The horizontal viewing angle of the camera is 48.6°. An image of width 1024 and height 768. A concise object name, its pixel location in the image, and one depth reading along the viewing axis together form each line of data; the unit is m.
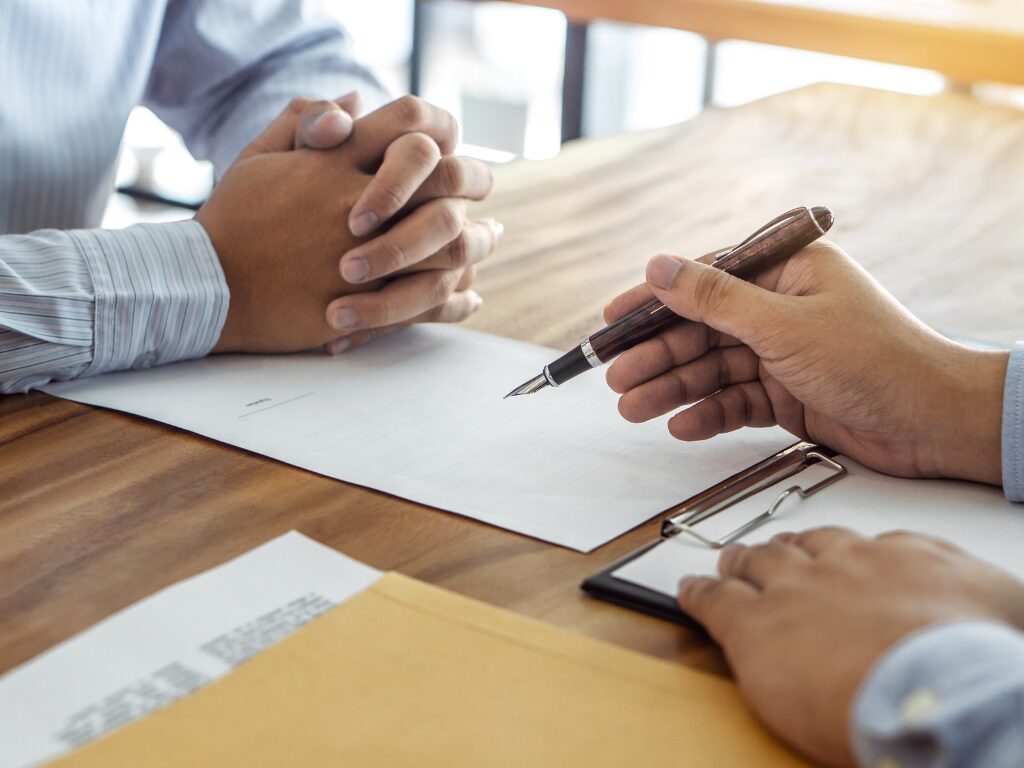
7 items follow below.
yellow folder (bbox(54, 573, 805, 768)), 0.44
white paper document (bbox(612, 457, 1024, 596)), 0.60
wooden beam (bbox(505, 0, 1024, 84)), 1.84
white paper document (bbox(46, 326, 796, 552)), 0.68
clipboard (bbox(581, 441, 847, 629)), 0.56
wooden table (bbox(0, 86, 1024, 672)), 0.58
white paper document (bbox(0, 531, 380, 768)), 0.46
